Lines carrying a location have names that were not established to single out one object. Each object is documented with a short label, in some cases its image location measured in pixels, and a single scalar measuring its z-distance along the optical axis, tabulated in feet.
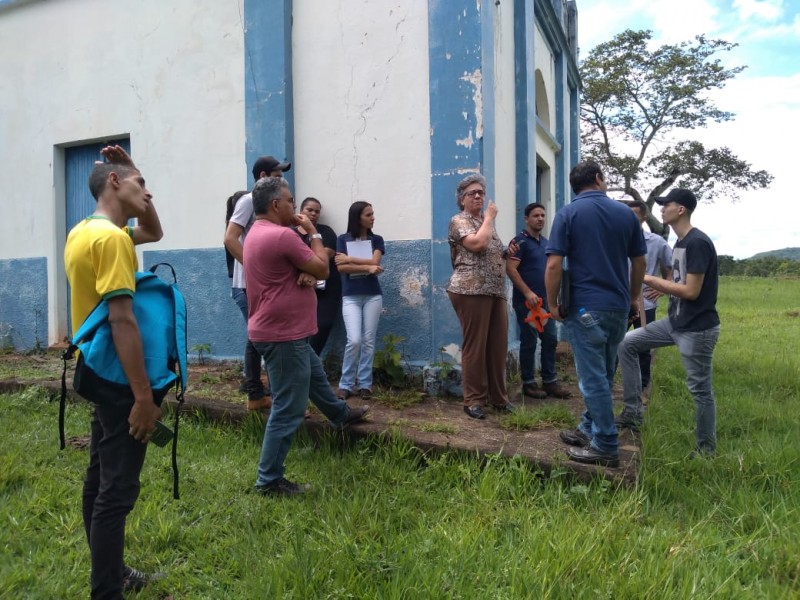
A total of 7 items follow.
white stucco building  16.89
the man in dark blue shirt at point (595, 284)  10.98
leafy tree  71.56
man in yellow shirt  7.10
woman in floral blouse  14.32
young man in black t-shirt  12.01
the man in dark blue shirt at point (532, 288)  16.78
